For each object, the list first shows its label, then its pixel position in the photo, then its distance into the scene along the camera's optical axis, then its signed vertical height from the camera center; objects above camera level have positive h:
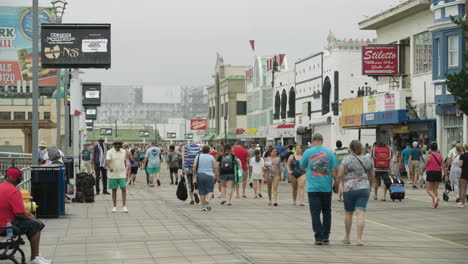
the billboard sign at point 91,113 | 62.81 +1.46
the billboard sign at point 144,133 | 160.62 +0.04
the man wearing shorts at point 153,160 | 34.28 -1.05
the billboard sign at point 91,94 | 45.78 +2.08
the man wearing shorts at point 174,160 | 35.62 -1.10
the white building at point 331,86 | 62.62 +3.45
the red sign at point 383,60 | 47.41 +3.97
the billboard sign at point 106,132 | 157.46 +0.23
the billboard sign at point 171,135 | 144.11 -0.30
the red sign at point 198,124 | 150.15 +1.59
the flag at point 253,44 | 98.56 +10.00
